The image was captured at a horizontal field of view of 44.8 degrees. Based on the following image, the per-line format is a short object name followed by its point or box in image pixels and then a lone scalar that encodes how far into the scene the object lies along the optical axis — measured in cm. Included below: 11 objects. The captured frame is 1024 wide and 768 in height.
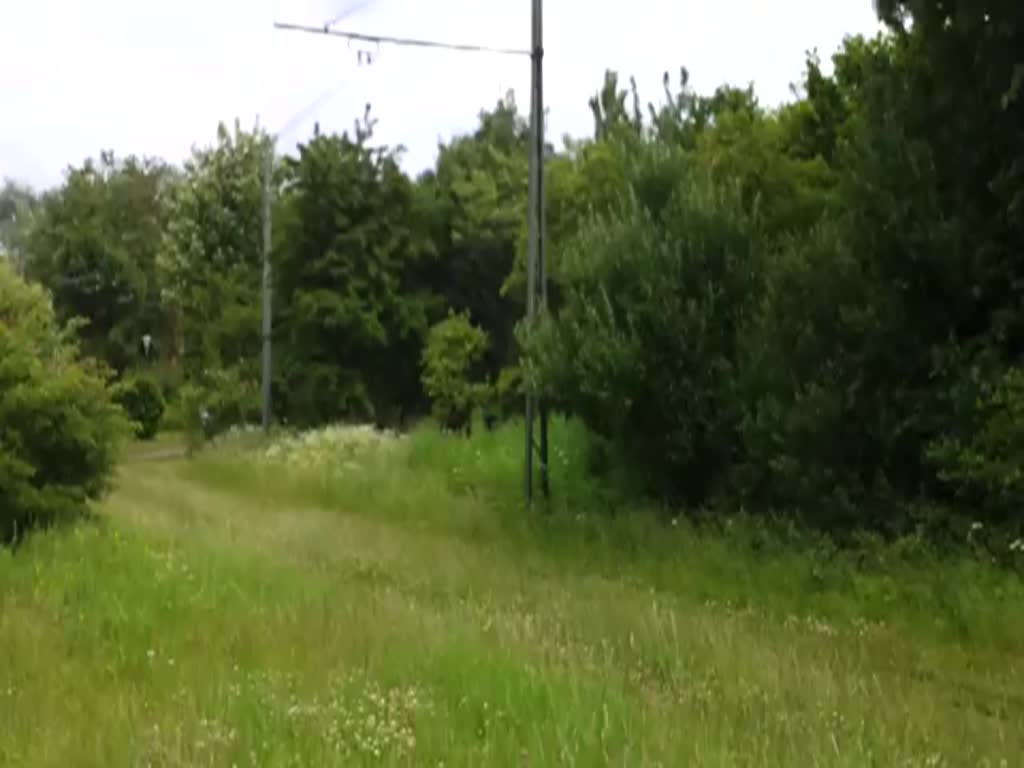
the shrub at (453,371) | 3105
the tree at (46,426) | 1443
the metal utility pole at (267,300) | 3341
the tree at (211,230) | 4591
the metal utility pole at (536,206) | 1861
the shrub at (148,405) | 4884
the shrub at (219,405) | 3678
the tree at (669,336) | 1586
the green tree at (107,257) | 5766
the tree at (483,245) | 3559
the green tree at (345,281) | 3306
